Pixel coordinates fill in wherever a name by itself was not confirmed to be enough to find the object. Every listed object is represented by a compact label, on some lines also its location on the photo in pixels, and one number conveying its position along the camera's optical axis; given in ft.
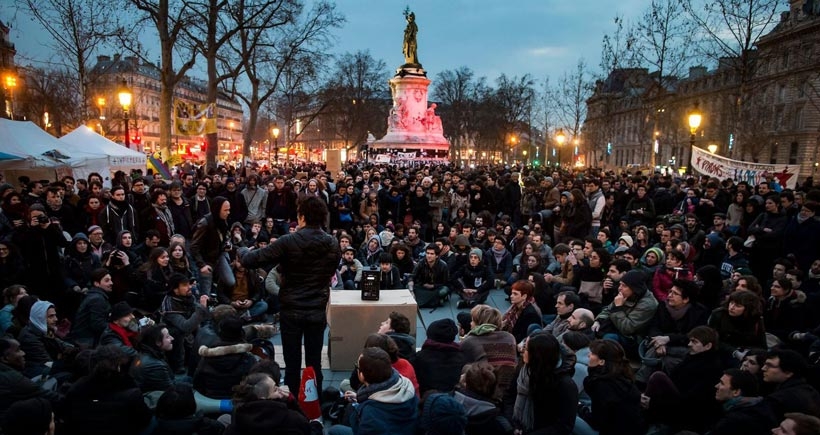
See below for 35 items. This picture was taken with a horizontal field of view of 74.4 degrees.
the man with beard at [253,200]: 37.73
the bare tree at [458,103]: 214.48
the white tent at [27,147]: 43.19
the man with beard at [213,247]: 23.00
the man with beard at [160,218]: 27.73
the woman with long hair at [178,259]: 22.20
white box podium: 19.61
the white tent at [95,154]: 50.21
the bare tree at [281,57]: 80.02
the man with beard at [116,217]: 28.32
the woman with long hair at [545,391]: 12.97
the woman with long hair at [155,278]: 20.79
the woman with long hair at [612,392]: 13.26
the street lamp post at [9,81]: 82.07
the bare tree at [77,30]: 69.06
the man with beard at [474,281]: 30.01
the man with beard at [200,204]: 32.53
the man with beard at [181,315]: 18.74
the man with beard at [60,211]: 28.09
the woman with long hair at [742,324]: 16.61
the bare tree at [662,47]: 77.87
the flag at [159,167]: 58.92
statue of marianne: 108.88
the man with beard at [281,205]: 38.73
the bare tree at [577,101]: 114.11
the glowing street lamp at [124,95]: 52.15
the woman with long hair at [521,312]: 20.16
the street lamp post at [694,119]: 48.75
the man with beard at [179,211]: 29.14
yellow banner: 60.34
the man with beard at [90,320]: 18.52
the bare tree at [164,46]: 64.54
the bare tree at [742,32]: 63.46
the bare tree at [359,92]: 179.93
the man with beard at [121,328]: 16.48
